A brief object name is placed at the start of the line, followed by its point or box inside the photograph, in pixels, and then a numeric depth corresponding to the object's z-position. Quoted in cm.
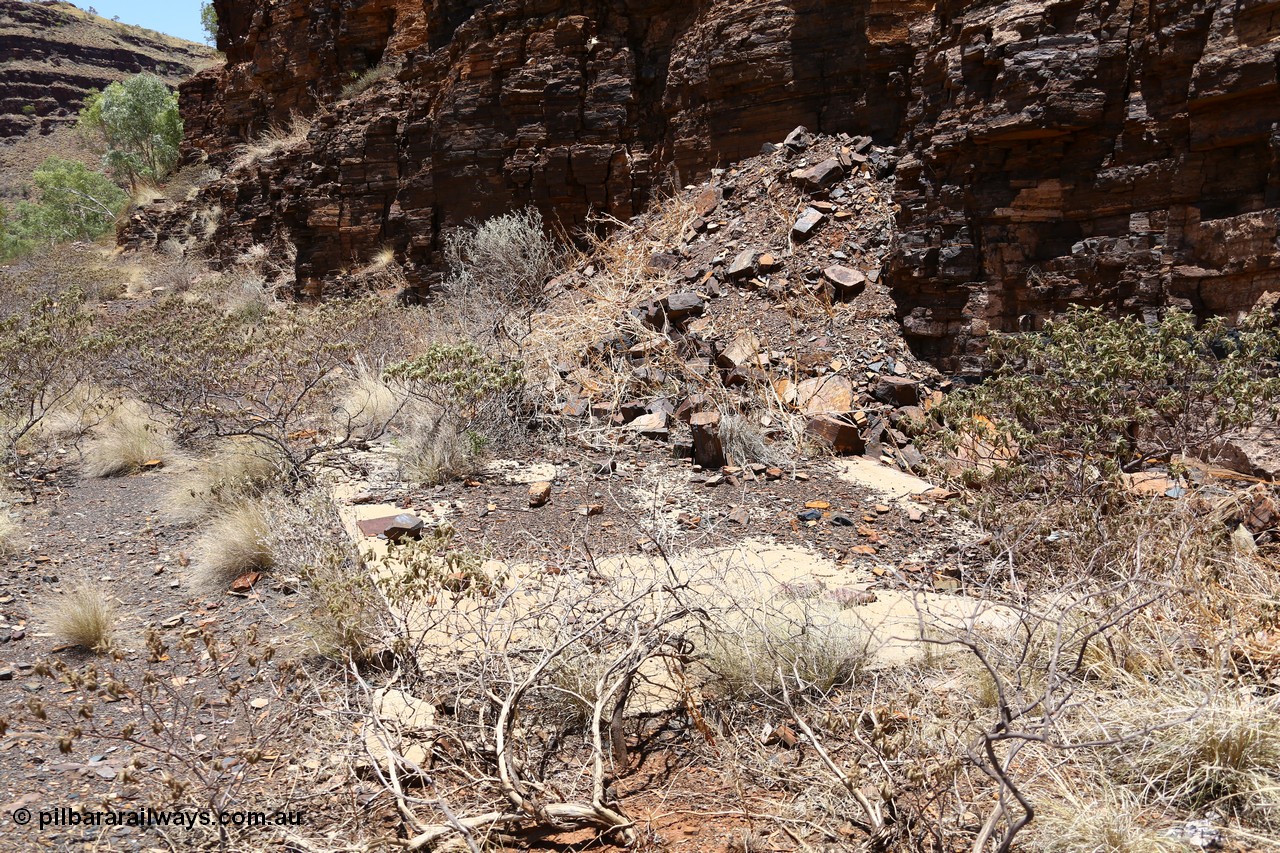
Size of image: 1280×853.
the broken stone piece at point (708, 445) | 621
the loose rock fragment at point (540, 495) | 563
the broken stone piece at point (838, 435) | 641
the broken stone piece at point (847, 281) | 819
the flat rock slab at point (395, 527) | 490
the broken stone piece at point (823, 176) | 917
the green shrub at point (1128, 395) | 450
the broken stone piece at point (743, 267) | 885
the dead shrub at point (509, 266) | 1119
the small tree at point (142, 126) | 2309
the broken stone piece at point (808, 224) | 882
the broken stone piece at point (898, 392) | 705
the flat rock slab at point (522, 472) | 616
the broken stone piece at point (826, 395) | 696
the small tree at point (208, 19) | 2619
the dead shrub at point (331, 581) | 362
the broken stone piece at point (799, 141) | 984
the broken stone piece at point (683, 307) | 870
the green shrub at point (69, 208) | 2392
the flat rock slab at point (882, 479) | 564
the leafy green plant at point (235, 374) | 684
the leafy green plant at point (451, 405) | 625
